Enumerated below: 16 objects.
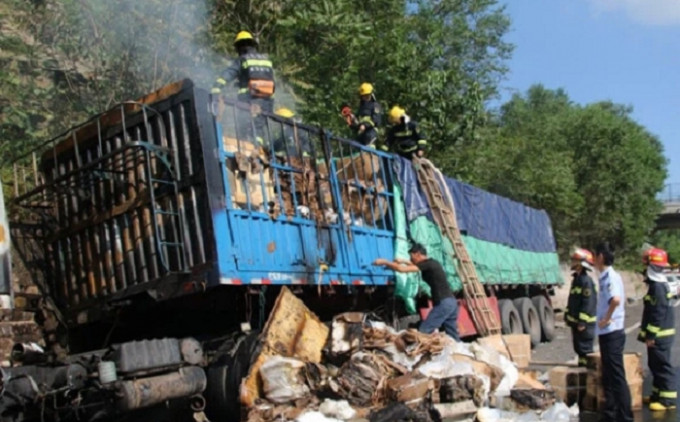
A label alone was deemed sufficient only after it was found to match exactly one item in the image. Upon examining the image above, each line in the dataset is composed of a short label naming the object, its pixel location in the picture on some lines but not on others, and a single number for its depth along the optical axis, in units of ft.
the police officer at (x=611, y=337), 20.75
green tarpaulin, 30.22
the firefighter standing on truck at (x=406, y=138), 35.27
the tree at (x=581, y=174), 84.84
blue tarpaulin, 31.88
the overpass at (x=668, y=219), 183.62
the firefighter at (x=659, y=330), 23.75
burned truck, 18.56
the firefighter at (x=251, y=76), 26.73
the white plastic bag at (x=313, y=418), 19.79
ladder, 33.19
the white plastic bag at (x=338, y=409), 20.06
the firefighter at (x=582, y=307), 27.66
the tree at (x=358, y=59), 45.27
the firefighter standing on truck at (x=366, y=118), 35.32
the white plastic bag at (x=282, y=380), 20.44
